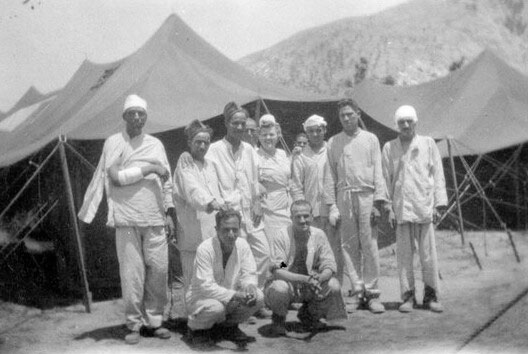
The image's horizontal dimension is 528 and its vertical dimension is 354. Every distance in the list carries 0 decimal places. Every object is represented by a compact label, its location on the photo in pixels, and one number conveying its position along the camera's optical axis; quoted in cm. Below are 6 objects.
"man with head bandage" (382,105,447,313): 456
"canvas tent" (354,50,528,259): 822
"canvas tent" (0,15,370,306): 561
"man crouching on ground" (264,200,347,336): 396
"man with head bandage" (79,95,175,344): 396
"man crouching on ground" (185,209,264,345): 374
